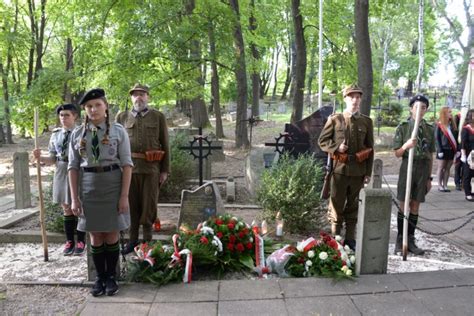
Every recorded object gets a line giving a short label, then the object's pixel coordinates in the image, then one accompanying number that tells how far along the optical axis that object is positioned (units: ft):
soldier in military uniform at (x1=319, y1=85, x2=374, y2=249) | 16.49
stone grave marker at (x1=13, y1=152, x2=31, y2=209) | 24.13
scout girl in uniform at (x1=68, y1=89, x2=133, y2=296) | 12.19
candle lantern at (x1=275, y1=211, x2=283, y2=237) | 17.97
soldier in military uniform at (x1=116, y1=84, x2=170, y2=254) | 16.55
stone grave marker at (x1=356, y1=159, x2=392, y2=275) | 13.73
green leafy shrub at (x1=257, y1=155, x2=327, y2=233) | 18.69
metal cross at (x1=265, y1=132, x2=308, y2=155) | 25.39
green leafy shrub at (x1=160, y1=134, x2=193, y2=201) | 26.32
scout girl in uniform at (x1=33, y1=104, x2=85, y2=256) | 16.65
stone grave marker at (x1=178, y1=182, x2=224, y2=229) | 18.16
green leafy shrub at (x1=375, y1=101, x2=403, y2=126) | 70.13
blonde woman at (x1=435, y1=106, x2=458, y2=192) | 29.99
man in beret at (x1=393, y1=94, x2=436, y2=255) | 16.69
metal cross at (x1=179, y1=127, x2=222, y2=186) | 24.19
